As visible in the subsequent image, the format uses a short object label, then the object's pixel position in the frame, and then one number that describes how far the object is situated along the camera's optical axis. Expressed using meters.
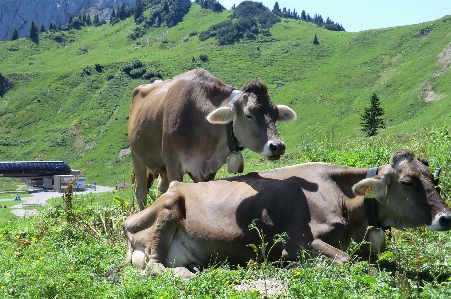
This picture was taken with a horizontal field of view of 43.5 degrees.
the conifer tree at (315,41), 150.75
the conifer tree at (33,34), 188.75
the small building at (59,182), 63.51
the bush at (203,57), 140.62
